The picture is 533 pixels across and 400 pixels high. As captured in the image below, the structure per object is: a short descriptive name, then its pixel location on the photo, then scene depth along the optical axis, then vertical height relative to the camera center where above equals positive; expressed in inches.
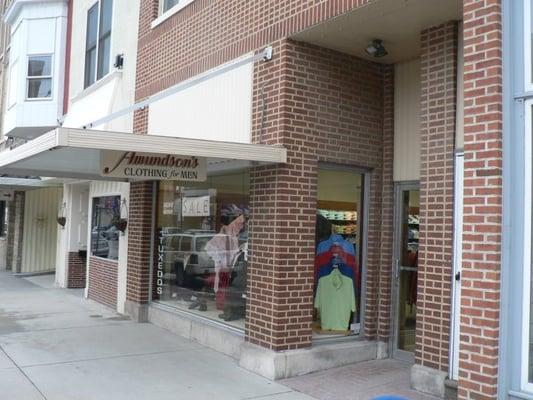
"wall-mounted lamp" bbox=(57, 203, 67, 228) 589.9 +0.9
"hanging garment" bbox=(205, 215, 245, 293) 317.4 -13.4
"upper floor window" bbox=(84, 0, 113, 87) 494.9 +152.7
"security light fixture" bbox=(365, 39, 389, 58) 269.0 +81.7
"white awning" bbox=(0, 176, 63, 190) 629.0 +35.5
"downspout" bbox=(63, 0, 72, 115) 587.5 +157.6
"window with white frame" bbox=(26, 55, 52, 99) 601.0 +141.5
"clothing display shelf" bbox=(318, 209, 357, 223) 295.6 +5.3
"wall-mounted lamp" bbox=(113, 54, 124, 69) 446.6 +118.4
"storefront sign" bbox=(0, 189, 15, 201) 761.6 +26.0
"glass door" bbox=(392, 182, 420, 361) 292.5 -23.6
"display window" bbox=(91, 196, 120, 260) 466.9 -7.7
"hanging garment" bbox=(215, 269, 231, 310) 325.0 -36.0
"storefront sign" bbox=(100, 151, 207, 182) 251.9 +23.7
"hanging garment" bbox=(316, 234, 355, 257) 294.5 -9.3
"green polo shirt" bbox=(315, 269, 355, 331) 293.3 -37.2
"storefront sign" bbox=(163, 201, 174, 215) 382.9 +8.1
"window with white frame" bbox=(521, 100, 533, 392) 167.2 -11.9
